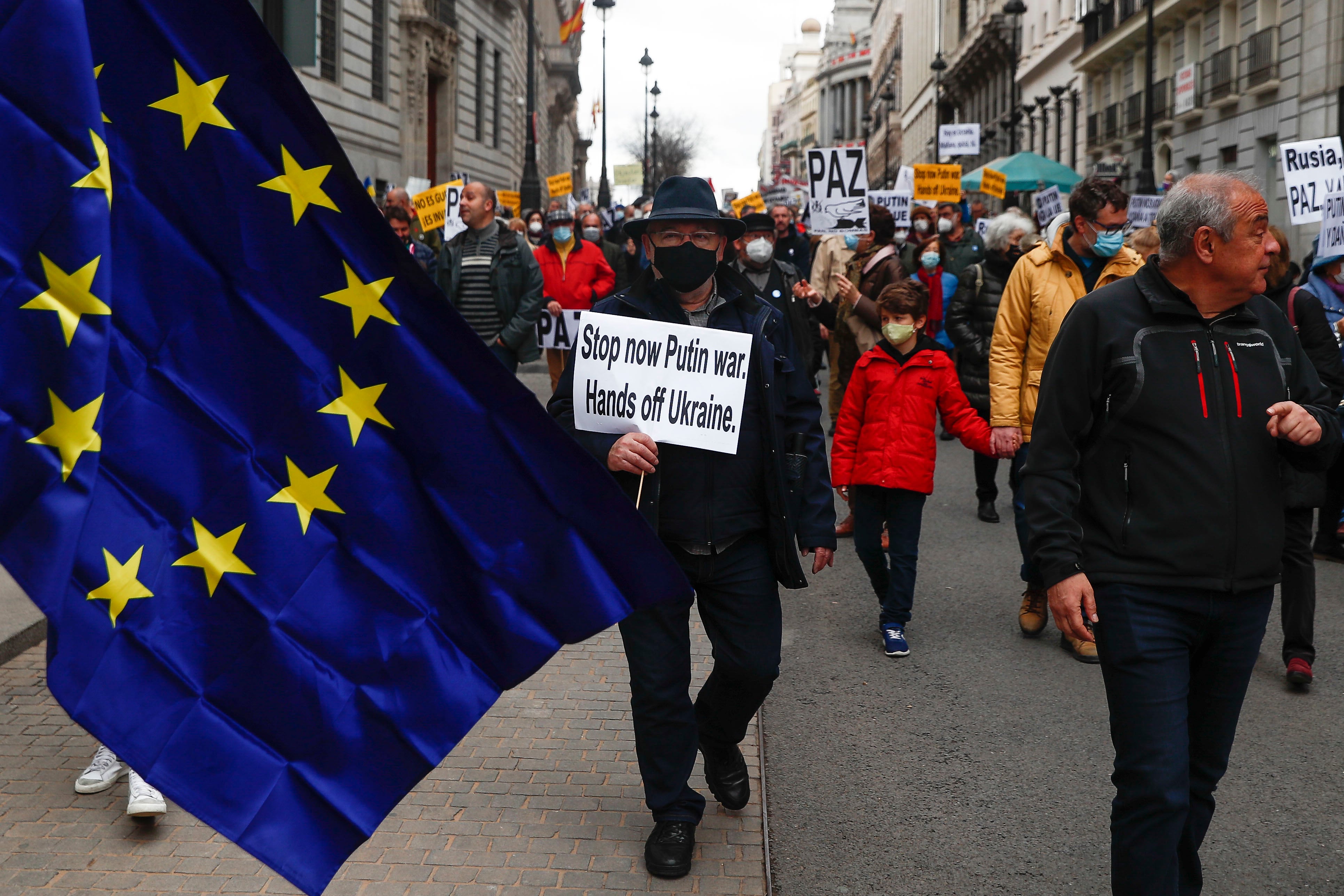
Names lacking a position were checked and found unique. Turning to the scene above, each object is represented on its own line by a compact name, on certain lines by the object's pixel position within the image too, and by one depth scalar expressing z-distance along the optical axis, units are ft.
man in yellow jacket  19.76
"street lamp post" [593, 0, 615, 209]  172.35
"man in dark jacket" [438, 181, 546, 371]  30.60
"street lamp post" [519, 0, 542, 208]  101.09
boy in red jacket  21.09
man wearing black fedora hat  12.94
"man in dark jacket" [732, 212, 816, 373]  31.94
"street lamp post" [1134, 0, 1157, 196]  84.69
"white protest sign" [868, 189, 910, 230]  58.54
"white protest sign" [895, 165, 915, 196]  66.33
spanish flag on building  155.53
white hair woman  28.86
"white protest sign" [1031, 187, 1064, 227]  53.21
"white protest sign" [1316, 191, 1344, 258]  28.76
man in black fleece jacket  10.46
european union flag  6.86
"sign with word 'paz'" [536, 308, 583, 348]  37.63
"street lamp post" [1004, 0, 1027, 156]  102.32
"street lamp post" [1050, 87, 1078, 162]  154.92
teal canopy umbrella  92.48
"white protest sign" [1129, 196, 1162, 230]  57.93
